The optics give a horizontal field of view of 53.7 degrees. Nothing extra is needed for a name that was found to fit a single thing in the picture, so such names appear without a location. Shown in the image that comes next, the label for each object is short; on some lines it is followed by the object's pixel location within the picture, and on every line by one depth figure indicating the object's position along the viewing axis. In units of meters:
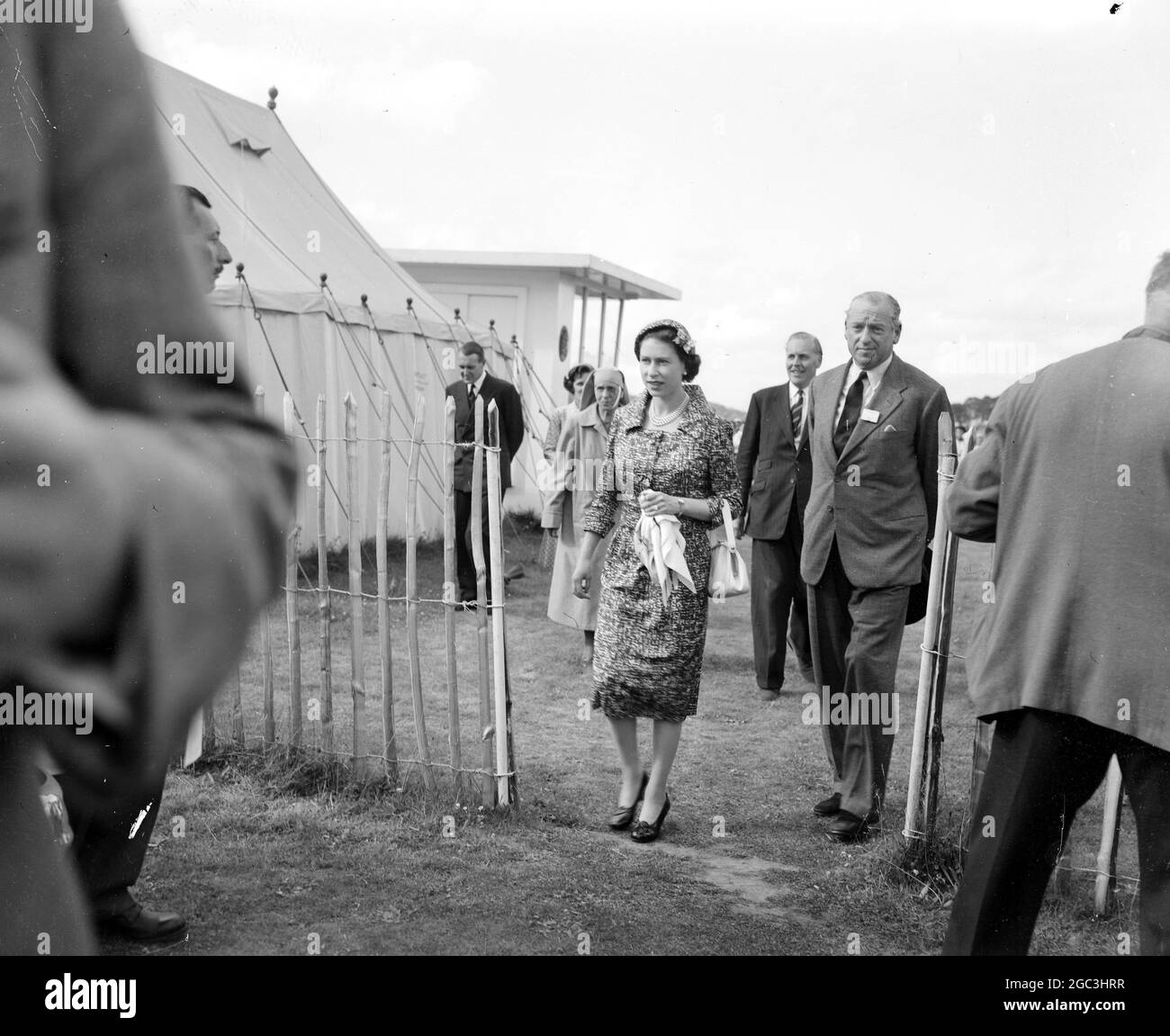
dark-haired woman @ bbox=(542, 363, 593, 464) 8.41
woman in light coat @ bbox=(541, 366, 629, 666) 7.54
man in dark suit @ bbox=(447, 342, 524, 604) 9.62
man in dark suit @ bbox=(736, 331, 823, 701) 7.10
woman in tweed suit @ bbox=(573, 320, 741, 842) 4.80
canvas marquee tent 8.99
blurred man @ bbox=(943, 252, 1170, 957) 2.54
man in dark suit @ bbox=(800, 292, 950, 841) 4.78
